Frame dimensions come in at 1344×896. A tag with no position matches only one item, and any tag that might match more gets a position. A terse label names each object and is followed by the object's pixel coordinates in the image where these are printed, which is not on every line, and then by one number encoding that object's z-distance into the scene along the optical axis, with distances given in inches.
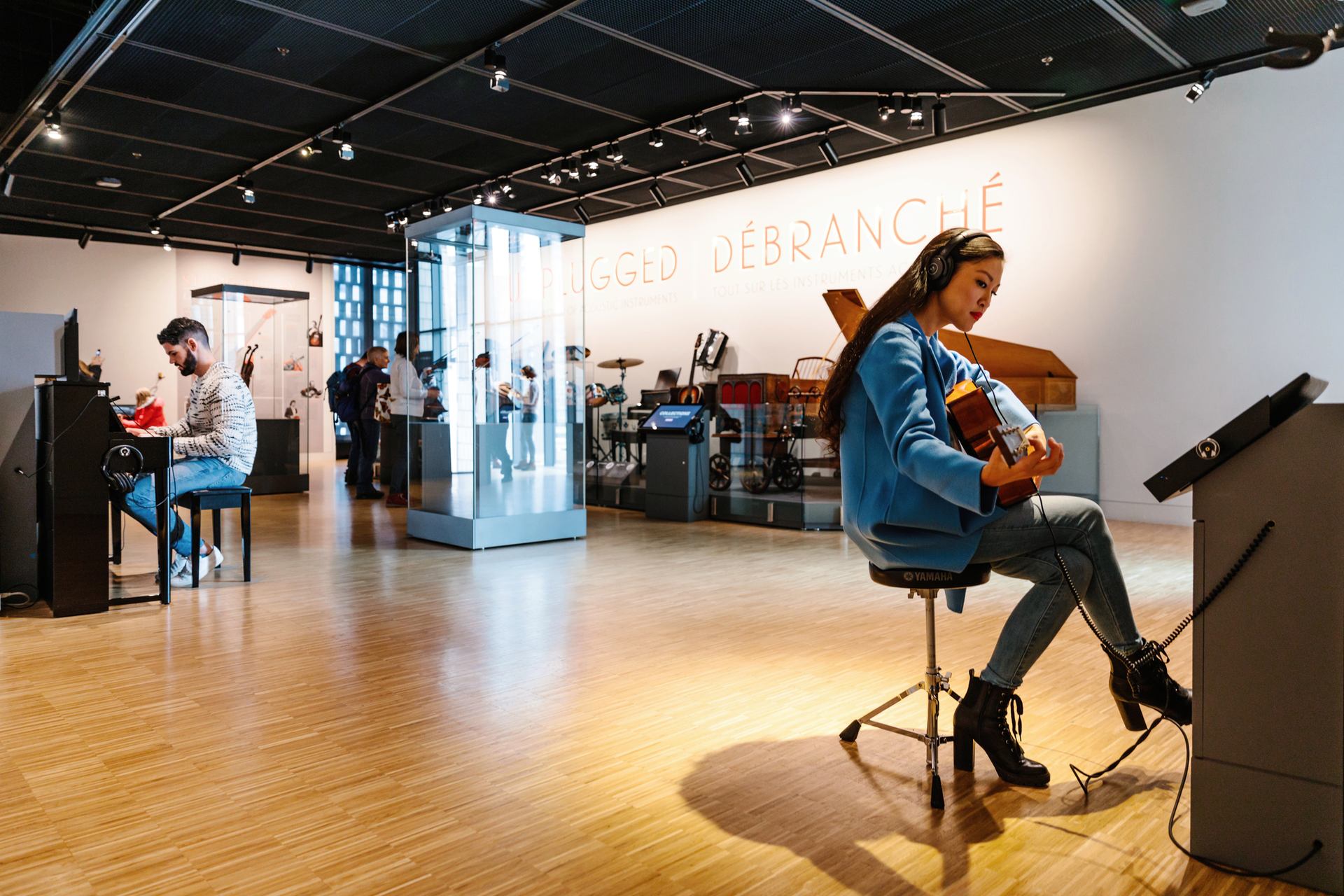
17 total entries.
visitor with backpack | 415.8
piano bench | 199.3
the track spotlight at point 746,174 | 398.9
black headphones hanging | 173.6
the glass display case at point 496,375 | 252.5
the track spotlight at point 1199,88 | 271.7
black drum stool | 89.7
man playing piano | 203.0
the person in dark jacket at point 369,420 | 406.6
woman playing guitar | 86.3
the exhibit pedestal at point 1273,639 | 71.1
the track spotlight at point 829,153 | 362.3
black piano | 170.7
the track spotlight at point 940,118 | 316.2
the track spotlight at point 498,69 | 270.8
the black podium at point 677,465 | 331.3
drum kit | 370.0
